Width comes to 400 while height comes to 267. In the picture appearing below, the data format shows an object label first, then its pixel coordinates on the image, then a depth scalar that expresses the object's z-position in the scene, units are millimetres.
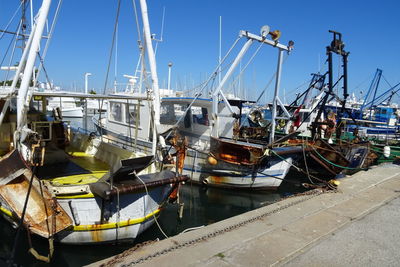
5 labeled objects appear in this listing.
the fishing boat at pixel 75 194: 5203
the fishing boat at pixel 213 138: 9953
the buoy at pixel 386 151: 12991
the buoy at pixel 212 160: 10250
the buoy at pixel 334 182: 7767
